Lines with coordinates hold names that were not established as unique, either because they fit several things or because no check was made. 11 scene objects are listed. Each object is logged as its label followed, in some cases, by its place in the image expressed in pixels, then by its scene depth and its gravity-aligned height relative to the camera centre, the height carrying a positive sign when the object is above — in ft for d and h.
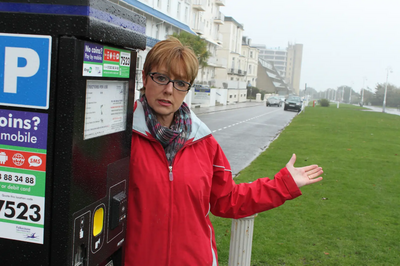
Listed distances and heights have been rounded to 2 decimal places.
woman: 6.27 -1.27
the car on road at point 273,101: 181.14 -1.75
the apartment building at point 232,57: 206.20 +21.89
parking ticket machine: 4.12 -0.43
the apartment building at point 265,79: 388.78 +17.16
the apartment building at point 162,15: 95.43 +19.15
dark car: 147.33 -2.18
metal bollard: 10.50 -3.84
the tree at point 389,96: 315.66 +7.57
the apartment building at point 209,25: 158.51 +28.34
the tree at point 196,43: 110.89 +13.22
